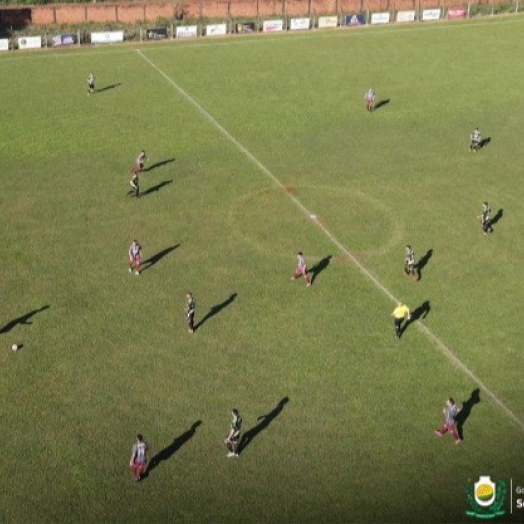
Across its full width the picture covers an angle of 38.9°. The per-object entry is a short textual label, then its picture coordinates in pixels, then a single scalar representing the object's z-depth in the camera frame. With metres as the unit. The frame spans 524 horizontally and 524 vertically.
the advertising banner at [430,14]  79.19
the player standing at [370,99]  53.17
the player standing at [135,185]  40.09
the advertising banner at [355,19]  77.19
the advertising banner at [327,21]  76.38
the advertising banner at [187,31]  72.88
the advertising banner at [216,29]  73.75
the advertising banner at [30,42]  68.10
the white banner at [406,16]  78.56
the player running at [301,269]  32.03
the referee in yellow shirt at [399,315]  28.55
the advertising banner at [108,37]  70.38
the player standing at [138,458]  21.75
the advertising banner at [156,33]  71.88
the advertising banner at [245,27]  74.38
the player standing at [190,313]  28.47
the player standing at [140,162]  42.94
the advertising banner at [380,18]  77.81
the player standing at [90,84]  55.99
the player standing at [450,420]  23.33
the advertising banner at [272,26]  75.07
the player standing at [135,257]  32.38
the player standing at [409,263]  32.47
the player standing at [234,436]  22.75
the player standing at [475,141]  46.56
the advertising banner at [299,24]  75.94
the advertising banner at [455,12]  80.25
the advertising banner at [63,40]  69.19
